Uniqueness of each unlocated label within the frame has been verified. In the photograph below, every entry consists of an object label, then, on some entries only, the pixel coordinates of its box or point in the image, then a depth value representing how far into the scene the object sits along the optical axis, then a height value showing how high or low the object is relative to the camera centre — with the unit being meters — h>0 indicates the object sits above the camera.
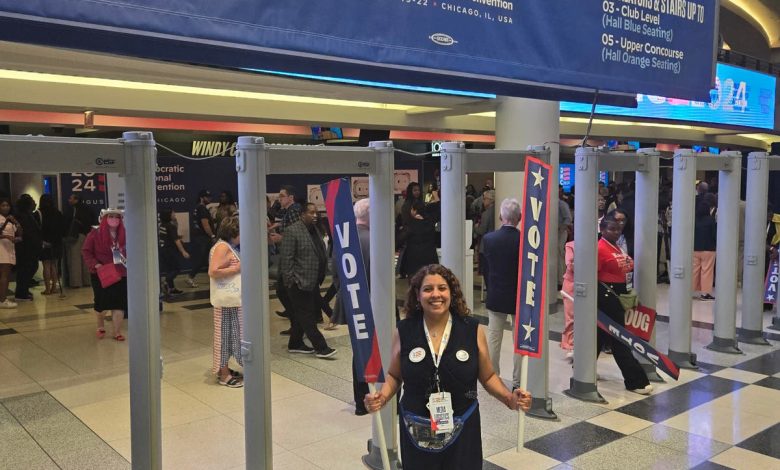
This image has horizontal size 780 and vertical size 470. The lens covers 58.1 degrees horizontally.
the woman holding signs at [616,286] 5.80 -0.79
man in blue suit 5.49 -0.63
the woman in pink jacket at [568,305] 6.00 -1.00
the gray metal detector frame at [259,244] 3.48 -0.26
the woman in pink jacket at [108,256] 6.94 -0.63
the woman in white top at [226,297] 5.80 -0.86
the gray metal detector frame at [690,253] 6.43 -0.59
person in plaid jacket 6.65 -0.75
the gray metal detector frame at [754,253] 7.43 -0.66
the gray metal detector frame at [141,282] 3.00 -0.39
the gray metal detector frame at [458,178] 4.50 +0.09
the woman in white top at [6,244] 9.31 -0.69
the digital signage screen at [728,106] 10.38 +1.46
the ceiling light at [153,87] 7.63 +1.30
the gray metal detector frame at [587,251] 5.48 -0.46
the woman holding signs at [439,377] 2.97 -0.79
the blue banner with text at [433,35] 2.46 +0.70
